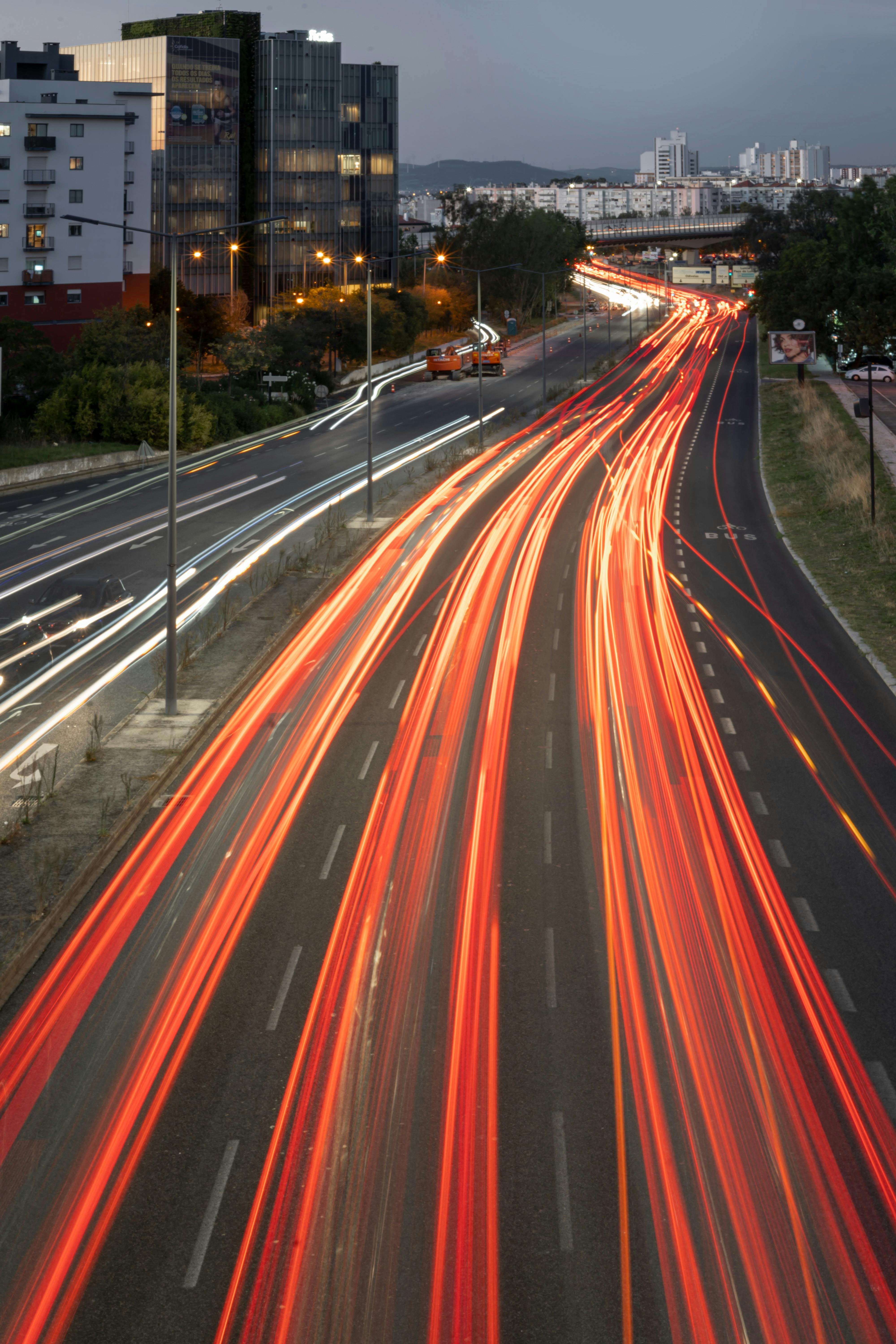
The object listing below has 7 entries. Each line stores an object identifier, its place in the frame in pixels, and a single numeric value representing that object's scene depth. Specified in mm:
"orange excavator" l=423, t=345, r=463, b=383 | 90000
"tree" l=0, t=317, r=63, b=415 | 64438
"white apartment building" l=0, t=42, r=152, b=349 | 87250
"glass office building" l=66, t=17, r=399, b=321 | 113312
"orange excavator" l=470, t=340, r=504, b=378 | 89562
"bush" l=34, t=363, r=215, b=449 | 57875
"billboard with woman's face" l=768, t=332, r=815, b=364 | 77000
